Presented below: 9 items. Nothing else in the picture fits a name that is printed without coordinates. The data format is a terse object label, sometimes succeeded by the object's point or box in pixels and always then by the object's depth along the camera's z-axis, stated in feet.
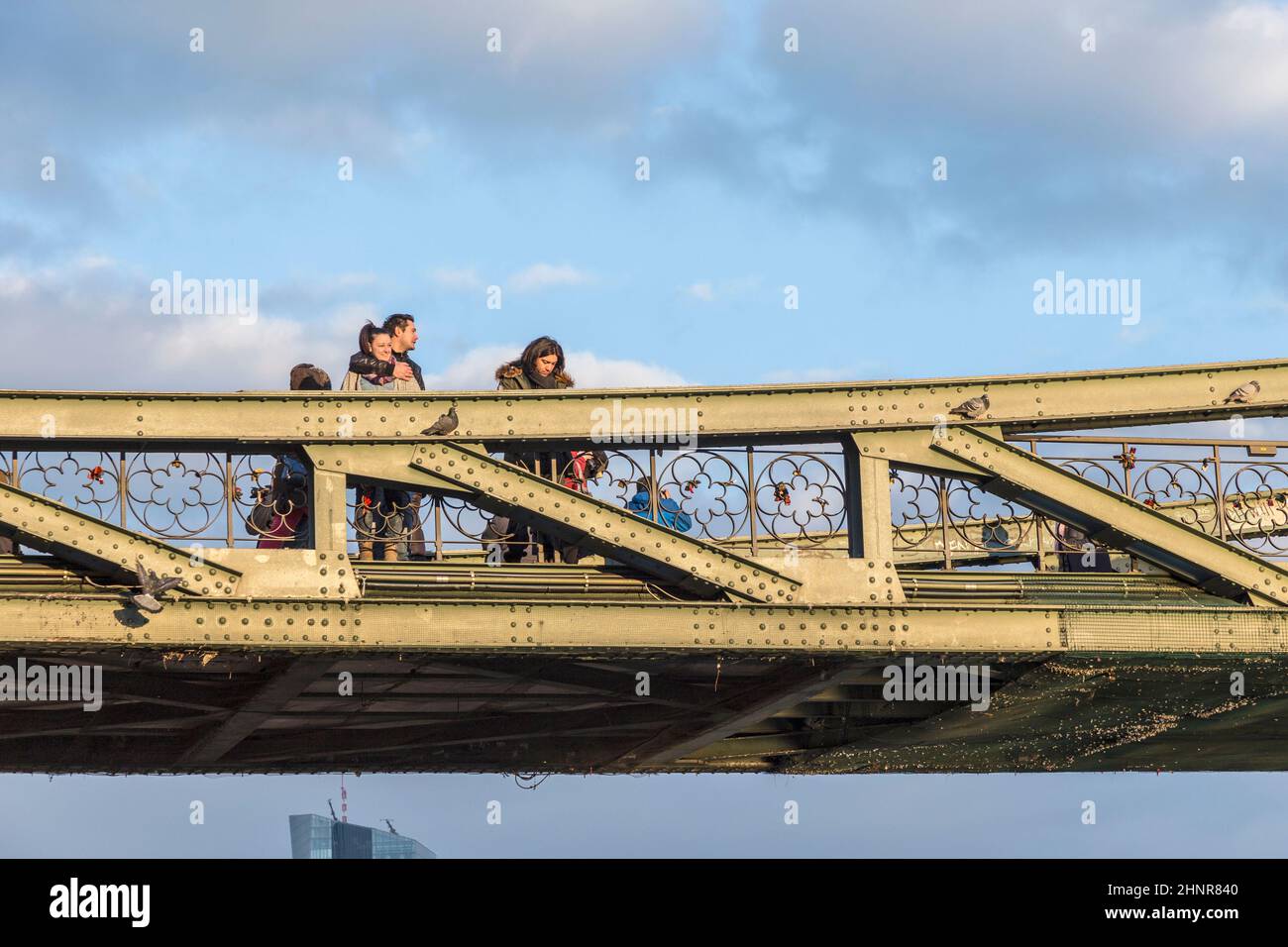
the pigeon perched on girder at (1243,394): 57.47
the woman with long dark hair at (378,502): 54.70
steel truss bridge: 52.06
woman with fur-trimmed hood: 57.16
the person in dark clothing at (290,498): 55.06
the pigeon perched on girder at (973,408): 55.67
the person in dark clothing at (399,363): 58.29
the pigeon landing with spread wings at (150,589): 50.08
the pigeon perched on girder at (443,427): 53.52
